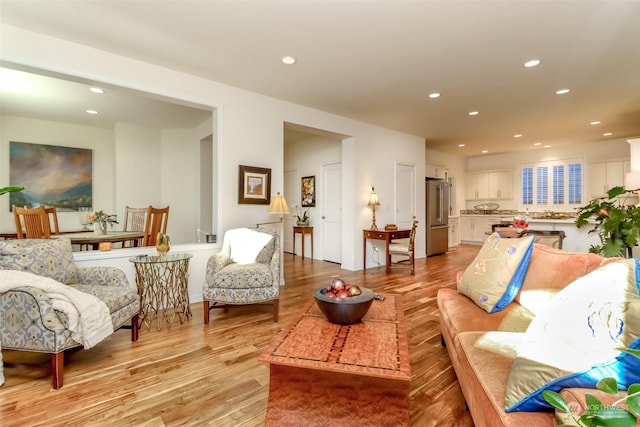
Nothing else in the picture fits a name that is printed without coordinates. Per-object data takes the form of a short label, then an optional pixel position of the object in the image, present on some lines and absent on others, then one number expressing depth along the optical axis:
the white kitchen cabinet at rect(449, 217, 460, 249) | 8.43
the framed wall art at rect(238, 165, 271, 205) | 3.84
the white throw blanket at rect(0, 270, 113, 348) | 1.81
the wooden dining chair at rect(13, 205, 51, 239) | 3.12
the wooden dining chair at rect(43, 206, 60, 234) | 3.82
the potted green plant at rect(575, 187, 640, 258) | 2.35
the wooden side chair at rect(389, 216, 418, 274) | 5.03
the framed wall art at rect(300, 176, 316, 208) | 6.47
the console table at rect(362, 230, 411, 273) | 5.11
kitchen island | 5.03
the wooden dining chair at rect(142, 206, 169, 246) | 3.66
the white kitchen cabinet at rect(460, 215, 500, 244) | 8.48
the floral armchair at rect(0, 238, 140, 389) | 1.79
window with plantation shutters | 7.21
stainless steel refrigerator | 6.79
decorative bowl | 1.60
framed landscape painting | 4.62
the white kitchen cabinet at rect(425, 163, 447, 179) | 7.88
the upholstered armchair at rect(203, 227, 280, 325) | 2.79
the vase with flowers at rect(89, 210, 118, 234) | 3.73
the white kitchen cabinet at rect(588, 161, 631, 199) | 6.51
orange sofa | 1.04
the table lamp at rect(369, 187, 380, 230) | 5.39
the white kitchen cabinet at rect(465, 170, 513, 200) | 8.30
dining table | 3.30
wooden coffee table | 1.34
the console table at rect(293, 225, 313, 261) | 6.53
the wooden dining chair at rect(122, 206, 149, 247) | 4.54
